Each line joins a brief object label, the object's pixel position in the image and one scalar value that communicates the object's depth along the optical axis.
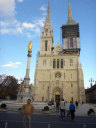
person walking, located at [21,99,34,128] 5.14
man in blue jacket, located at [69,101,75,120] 8.65
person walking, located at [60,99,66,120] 8.82
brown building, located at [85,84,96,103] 45.38
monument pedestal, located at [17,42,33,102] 21.62
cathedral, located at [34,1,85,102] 42.25
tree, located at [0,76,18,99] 42.61
